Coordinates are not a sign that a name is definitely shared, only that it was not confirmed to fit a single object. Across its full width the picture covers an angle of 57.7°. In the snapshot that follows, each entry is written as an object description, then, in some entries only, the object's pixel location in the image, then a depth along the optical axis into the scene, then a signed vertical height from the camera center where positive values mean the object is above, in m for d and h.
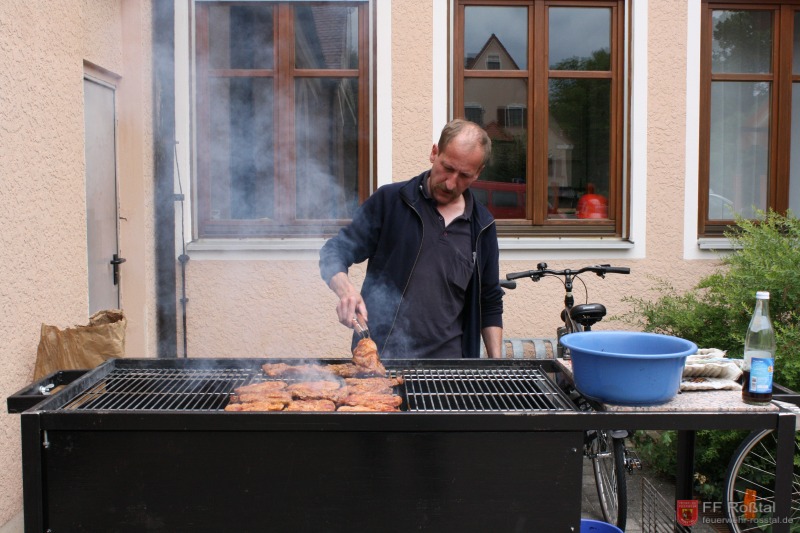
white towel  2.62 -0.56
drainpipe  5.71 +0.63
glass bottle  2.41 -0.47
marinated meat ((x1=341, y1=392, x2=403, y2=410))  2.56 -0.64
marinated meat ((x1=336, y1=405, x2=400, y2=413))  2.46 -0.64
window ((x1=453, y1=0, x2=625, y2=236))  5.90 +0.99
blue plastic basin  2.32 -0.50
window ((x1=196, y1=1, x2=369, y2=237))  5.86 +0.86
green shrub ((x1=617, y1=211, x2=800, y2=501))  4.32 -0.62
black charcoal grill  2.31 -0.80
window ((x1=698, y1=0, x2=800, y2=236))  6.01 +0.92
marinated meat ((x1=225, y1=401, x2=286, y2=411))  2.44 -0.63
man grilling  3.43 -0.18
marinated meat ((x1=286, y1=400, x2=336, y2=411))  2.50 -0.64
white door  4.98 +0.18
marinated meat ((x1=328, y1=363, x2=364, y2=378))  2.99 -0.62
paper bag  4.05 -0.70
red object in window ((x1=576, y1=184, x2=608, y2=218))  6.05 +0.13
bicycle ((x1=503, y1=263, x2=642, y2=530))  4.07 -1.37
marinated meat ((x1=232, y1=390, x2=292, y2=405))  2.57 -0.63
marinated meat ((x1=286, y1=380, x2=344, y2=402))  2.69 -0.63
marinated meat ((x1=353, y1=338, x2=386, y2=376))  2.96 -0.56
